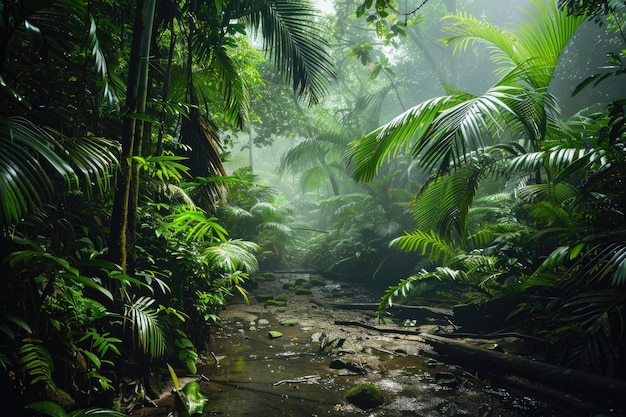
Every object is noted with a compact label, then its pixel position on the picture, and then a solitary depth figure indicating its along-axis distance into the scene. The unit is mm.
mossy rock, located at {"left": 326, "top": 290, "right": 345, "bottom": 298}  7836
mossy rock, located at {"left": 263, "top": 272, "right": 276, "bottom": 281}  9338
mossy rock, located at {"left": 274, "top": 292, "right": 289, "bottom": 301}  7078
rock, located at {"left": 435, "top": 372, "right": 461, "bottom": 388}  3188
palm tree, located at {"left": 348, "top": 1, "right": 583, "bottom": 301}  3331
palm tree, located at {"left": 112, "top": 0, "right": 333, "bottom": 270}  3527
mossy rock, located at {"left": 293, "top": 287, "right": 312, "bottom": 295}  7882
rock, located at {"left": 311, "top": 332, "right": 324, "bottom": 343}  4594
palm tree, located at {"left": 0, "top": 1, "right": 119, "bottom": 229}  1283
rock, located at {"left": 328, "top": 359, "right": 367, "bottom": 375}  3537
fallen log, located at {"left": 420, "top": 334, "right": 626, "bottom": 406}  2414
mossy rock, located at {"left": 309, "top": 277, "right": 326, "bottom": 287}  9127
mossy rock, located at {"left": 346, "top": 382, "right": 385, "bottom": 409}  2809
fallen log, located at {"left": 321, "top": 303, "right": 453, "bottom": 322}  5463
